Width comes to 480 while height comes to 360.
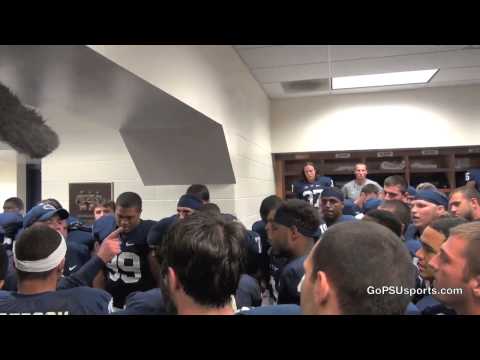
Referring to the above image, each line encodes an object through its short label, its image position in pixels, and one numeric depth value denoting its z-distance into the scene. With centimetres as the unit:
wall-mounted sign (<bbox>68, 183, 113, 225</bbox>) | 366
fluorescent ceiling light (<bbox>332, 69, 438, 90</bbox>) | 408
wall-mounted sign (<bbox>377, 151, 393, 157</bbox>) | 488
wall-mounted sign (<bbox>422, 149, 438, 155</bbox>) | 479
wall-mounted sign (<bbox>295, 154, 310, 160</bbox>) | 507
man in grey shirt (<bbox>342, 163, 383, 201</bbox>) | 426
